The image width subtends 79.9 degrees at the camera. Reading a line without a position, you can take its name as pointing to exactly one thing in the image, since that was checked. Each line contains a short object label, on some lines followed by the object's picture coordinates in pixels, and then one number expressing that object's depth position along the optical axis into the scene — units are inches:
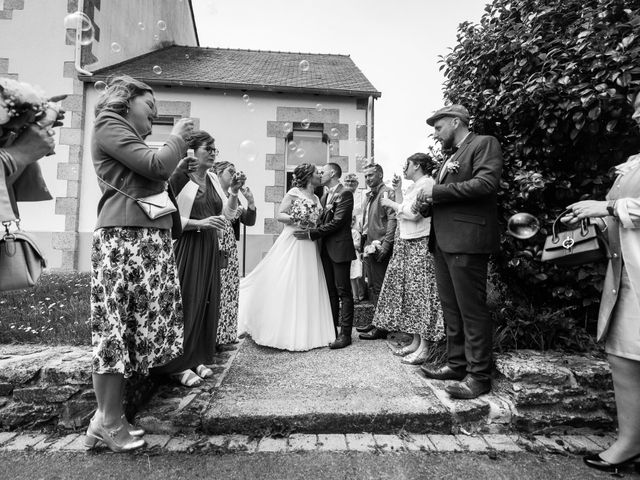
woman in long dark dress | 118.0
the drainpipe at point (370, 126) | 353.1
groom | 164.6
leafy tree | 104.6
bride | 160.1
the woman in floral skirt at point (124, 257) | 84.3
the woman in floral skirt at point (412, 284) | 138.6
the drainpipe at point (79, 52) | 328.5
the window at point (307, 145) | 360.8
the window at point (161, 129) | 354.0
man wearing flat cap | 107.7
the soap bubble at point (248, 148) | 204.4
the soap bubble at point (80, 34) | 326.5
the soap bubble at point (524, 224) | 97.0
